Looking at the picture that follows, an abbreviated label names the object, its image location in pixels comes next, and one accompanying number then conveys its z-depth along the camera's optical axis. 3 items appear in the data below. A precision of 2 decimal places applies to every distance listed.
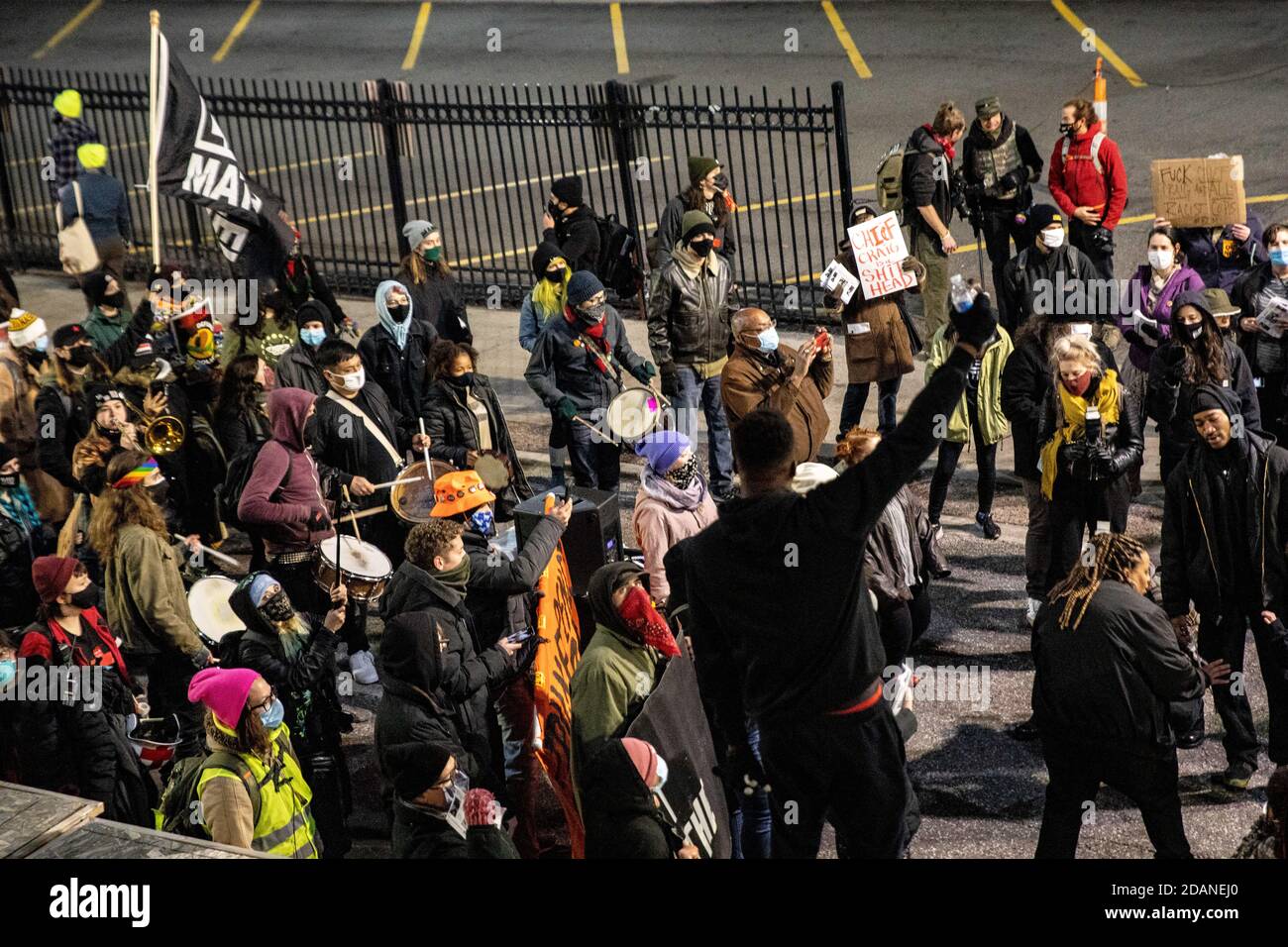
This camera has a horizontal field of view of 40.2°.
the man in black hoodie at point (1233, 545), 8.09
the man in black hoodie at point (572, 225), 12.82
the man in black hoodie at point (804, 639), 5.51
